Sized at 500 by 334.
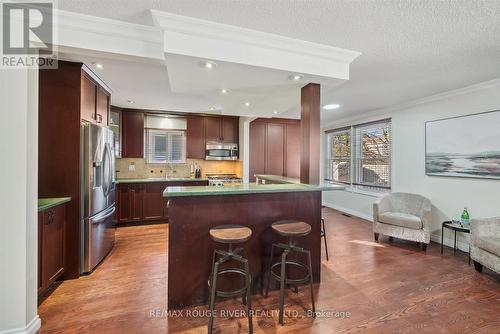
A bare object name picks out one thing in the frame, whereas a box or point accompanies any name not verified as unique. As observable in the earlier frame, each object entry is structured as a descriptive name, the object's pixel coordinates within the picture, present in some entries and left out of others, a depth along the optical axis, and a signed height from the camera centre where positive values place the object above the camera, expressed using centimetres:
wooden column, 257 +38
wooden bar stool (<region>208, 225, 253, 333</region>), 172 -72
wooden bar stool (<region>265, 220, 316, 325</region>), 192 -71
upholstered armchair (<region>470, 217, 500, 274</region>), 251 -86
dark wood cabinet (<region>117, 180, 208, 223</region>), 442 -72
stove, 489 -30
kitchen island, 206 -54
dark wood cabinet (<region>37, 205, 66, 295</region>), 209 -79
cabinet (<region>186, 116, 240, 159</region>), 521 +80
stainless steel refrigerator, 257 -34
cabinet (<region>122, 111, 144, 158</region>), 477 +65
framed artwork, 306 +31
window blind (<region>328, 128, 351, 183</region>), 577 +28
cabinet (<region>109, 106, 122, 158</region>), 449 +80
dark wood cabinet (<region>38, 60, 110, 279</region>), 245 +26
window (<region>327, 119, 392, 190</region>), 482 +26
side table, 304 -82
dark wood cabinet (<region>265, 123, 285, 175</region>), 562 +42
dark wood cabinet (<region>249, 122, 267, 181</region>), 545 +43
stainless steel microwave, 523 +34
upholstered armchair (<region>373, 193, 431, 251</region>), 343 -79
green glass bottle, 321 -71
